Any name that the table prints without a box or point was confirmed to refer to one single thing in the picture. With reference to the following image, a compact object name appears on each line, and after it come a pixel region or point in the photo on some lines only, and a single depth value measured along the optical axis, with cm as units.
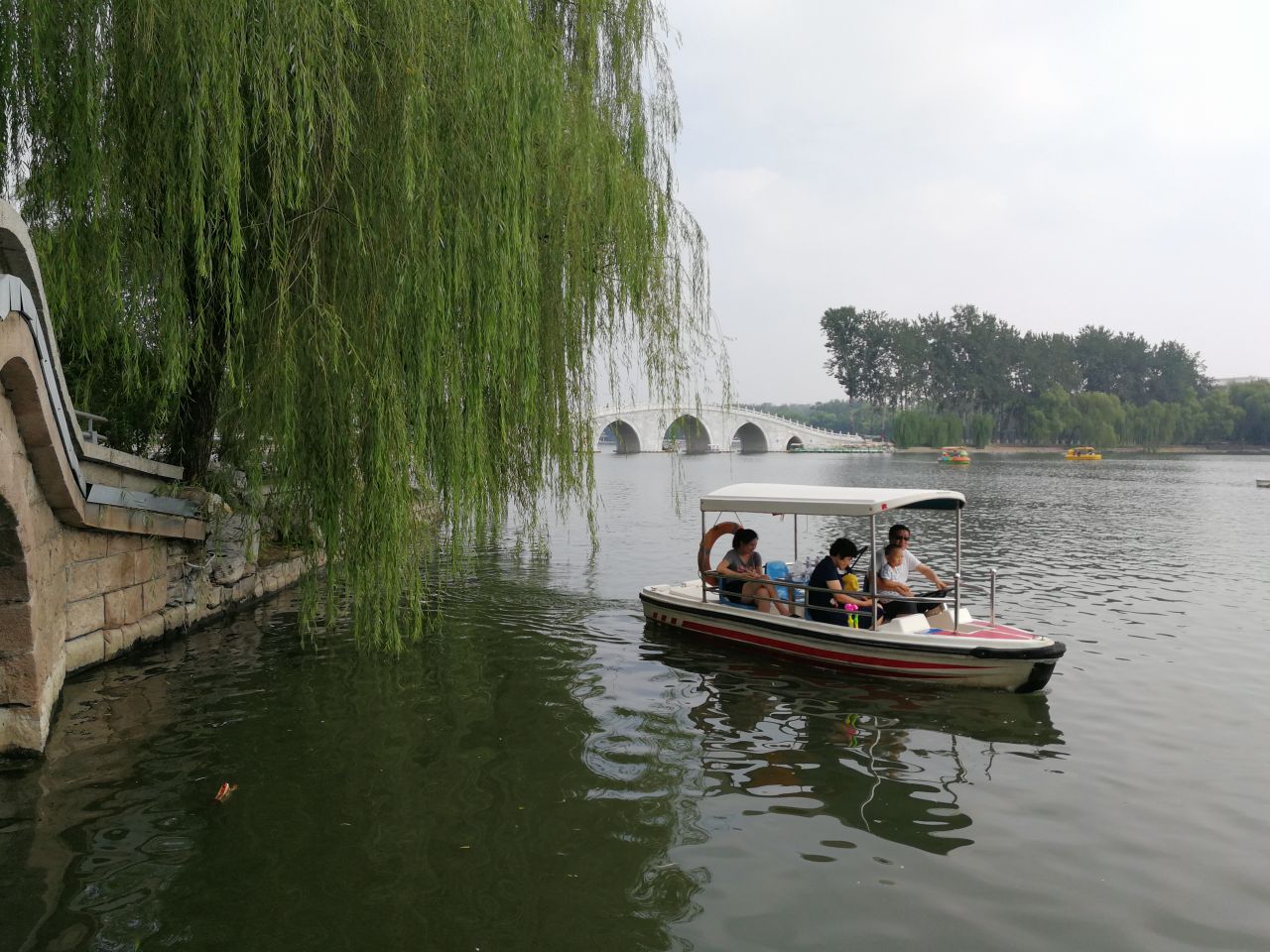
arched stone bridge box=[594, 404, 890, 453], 8888
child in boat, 901
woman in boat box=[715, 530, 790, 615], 973
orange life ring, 1047
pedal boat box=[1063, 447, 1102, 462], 7025
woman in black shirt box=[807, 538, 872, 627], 888
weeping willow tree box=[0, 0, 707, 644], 652
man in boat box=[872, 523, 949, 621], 897
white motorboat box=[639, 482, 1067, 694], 796
